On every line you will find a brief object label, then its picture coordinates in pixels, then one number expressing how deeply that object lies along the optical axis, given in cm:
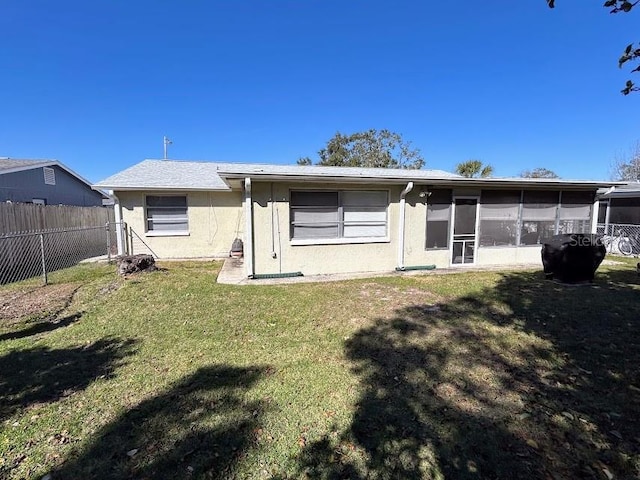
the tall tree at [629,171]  2781
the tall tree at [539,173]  4497
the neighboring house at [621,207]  1389
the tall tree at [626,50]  219
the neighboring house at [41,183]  1349
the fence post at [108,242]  1043
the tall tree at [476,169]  3000
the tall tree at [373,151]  3351
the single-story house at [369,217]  818
